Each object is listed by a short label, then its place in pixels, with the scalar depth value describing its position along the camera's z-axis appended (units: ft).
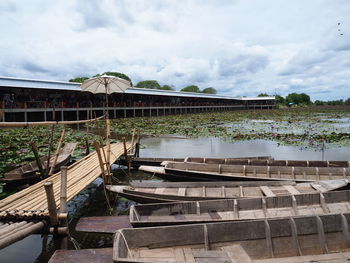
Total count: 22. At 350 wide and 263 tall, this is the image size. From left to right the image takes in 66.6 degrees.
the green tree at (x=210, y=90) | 357.45
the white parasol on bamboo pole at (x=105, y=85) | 27.81
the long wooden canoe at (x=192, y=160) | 30.89
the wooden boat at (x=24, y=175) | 27.09
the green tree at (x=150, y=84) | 259.19
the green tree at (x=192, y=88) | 307.80
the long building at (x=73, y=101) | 69.10
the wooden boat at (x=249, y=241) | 13.35
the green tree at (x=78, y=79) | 175.68
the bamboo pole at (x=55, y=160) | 26.69
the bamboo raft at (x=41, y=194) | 15.29
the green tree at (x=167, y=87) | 284.24
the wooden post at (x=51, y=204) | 14.38
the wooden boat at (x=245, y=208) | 17.43
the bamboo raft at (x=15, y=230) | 12.30
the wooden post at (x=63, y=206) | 15.49
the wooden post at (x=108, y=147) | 25.55
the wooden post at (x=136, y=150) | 42.19
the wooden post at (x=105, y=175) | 22.97
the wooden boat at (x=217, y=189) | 20.99
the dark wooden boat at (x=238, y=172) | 26.25
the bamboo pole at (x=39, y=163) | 24.60
